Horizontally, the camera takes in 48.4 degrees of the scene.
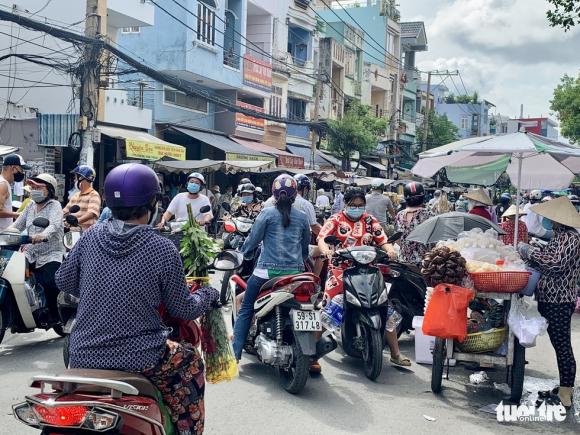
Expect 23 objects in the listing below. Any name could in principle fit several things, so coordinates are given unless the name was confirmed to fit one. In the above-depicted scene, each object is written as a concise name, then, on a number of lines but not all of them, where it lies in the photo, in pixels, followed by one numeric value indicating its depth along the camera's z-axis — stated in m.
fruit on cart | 4.75
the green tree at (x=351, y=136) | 31.52
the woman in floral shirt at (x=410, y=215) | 7.25
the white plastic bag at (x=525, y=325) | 4.72
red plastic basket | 4.71
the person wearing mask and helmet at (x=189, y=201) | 8.79
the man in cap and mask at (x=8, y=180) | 6.61
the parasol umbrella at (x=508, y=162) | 6.00
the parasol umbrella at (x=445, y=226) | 6.42
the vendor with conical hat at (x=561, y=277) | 4.79
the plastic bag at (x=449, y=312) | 4.68
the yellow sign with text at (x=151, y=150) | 17.98
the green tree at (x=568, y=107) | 27.62
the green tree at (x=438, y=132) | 46.69
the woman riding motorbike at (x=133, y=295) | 2.52
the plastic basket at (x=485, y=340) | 4.98
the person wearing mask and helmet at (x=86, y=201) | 6.73
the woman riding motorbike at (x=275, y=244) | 5.20
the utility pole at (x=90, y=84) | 13.57
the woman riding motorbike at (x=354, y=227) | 6.09
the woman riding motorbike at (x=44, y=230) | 5.82
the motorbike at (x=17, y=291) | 5.48
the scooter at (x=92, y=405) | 2.27
